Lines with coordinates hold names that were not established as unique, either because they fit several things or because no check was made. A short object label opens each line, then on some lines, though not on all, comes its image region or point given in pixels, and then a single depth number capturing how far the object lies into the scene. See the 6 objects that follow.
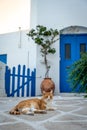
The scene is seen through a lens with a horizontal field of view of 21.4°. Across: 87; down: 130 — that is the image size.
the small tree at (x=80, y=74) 4.16
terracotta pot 7.47
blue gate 6.86
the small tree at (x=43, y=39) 7.95
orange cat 3.50
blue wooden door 8.27
